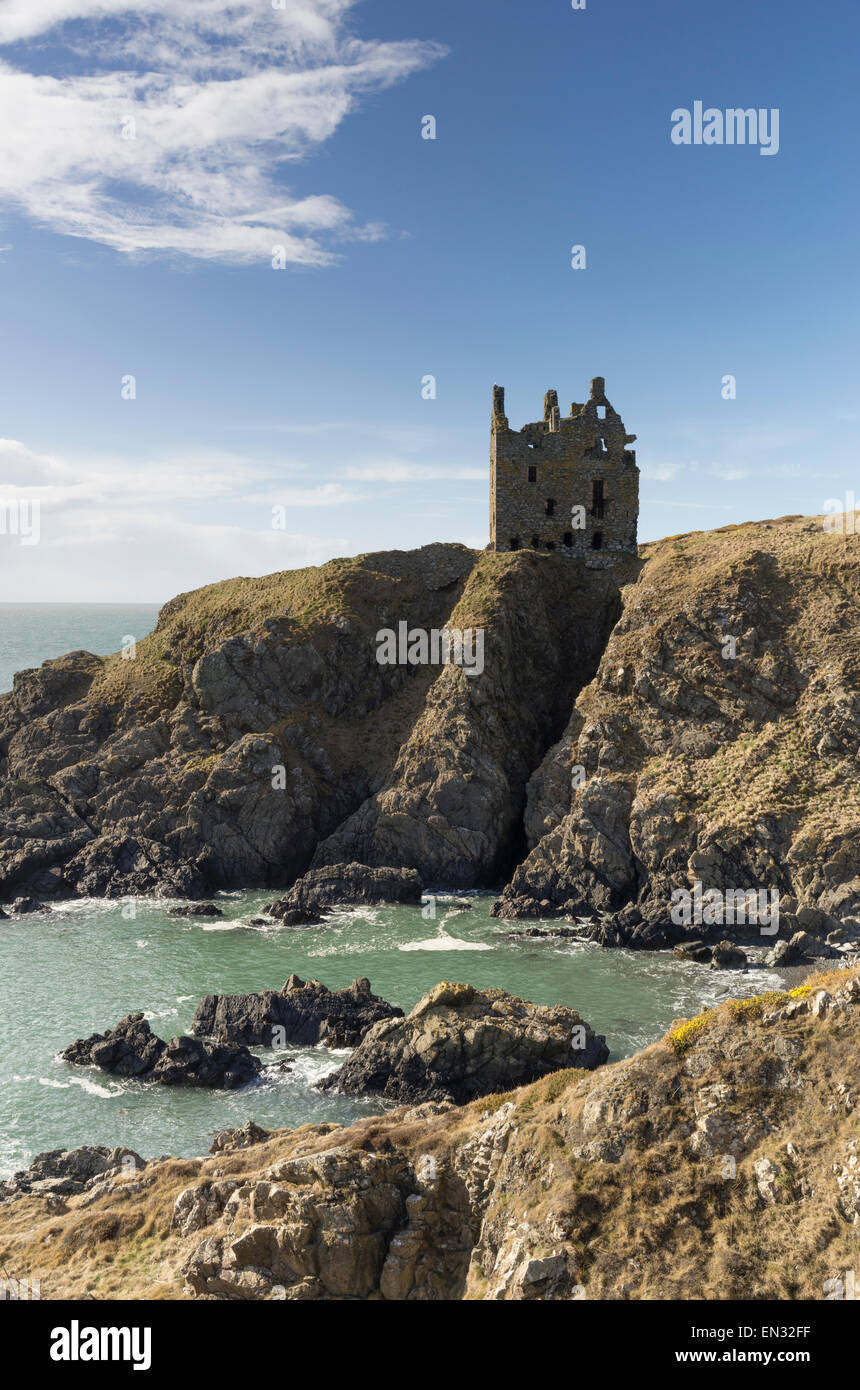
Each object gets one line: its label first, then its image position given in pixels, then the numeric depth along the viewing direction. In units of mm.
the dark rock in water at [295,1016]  42125
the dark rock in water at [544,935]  55406
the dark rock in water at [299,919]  58125
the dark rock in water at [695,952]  50969
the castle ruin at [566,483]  86738
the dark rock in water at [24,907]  60969
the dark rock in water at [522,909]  59406
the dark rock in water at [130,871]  65375
